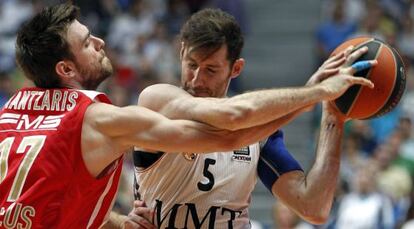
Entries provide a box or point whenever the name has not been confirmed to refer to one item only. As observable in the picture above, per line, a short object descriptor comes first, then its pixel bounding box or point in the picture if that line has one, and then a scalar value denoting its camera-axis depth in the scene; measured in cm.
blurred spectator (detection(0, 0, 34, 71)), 1527
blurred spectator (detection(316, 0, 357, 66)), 1480
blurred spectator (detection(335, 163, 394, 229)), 1094
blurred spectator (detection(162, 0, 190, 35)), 1605
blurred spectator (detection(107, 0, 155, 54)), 1540
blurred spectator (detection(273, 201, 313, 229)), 1052
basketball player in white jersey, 577
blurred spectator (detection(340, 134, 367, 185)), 1209
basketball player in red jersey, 519
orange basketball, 562
